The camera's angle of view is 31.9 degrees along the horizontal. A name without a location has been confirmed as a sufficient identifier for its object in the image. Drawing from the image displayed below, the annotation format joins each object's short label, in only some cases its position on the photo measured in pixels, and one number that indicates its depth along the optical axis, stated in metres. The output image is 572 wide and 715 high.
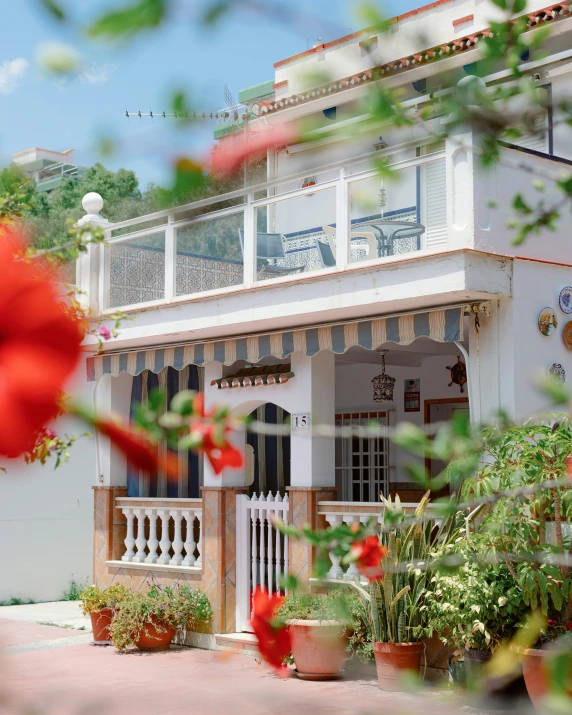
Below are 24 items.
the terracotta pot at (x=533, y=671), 8.01
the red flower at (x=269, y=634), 1.86
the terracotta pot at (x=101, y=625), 12.59
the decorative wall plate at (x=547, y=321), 10.04
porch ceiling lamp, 13.80
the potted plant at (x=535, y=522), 7.89
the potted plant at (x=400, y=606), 9.59
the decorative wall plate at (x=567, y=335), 10.24
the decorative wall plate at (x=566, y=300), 10.27
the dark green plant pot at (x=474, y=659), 8.73
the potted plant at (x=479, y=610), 8.52
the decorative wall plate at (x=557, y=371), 9.98
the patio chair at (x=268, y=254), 11.57
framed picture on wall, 14.91
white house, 9.83
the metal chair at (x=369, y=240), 10.75
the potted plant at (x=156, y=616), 11.91
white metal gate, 11.98
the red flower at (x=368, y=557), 2.71
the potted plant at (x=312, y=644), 10.23
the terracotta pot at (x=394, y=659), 9.58
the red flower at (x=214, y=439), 1.29
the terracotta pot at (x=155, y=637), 12.00
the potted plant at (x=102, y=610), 12.58
